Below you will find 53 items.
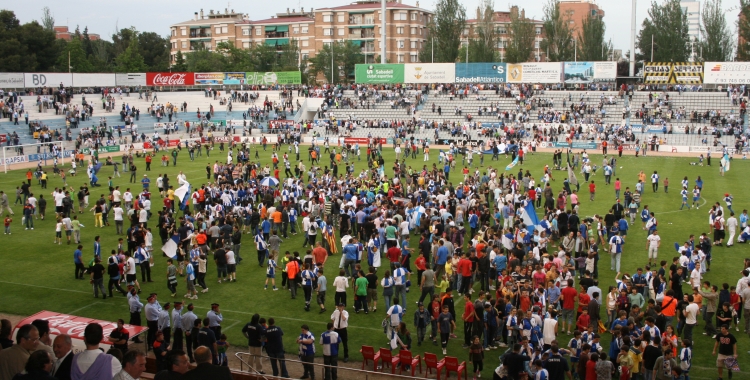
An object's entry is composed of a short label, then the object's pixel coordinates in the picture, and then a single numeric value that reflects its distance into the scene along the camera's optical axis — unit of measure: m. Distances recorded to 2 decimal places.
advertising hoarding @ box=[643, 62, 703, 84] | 61.44
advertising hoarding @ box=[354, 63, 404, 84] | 71.62
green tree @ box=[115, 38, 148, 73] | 87.81
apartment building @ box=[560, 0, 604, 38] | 136.00
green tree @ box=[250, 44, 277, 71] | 98.50
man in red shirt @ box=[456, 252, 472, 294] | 16.92
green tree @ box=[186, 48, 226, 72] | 92.75
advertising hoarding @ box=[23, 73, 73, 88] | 62.16
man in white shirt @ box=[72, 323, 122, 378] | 6.65
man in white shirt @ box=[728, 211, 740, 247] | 21.72
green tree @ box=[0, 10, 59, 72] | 73.44
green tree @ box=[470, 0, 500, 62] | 84.06
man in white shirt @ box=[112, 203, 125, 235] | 24.52
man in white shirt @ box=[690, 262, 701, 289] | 15.98
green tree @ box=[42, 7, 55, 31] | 115.81
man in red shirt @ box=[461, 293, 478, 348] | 13.98
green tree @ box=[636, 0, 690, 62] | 73.38
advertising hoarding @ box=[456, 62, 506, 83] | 68.31
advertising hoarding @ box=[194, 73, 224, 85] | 74.94
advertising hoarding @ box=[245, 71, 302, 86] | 75.19
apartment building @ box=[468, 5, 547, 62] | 105.61
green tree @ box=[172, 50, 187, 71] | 93.88
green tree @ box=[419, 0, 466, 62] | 82.12
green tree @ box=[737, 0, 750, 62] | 65.00
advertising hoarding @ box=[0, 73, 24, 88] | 60.16
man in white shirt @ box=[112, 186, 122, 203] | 26.10
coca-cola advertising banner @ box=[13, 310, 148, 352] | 11.42
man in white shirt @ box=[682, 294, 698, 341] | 13.54
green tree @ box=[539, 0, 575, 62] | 82.38
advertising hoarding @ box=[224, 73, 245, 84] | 75.12
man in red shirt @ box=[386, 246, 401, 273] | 18.05
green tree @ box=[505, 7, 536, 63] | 81.81
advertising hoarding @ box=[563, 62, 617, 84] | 65.50
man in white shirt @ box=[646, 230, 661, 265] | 19.47
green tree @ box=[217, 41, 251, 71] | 95.06
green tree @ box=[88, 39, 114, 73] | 92.75
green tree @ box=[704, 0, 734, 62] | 72.62
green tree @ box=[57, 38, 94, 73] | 85.62
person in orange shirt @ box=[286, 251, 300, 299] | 17.31
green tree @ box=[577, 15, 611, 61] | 83.81
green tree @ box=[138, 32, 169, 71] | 104.56
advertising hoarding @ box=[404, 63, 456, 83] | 69.75
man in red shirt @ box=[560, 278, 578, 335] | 14.59
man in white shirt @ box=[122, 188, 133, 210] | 27.01
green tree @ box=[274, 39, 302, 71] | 98.25
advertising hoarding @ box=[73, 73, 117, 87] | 66.69
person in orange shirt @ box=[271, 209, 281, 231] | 23.38
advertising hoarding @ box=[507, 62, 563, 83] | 66.69
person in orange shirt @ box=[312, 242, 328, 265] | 18.22
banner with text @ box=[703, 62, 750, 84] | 60.75
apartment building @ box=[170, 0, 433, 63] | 101.44
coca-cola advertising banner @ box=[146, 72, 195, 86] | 72.25
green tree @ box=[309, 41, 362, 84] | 94.62
